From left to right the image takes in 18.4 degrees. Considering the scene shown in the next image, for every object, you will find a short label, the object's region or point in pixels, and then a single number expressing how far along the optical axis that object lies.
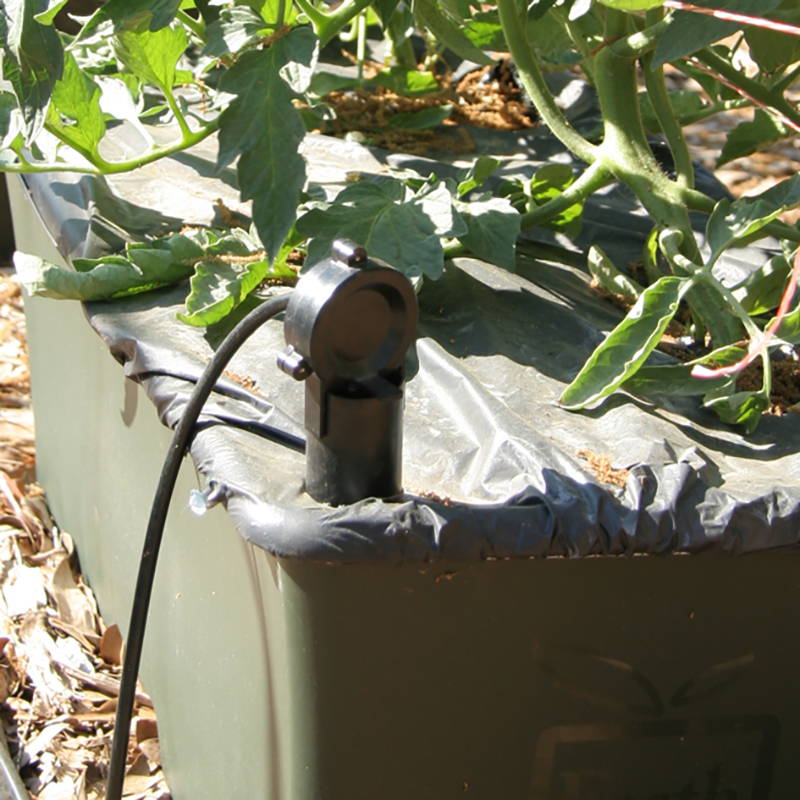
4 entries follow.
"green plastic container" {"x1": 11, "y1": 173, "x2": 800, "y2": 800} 0.91
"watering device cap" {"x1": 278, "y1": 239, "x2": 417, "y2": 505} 0.85
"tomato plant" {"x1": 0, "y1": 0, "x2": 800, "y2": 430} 0.99
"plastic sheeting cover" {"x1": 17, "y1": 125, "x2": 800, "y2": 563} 0.88
